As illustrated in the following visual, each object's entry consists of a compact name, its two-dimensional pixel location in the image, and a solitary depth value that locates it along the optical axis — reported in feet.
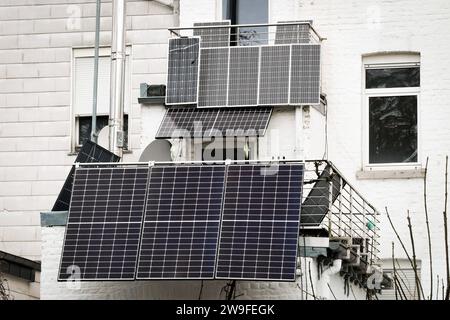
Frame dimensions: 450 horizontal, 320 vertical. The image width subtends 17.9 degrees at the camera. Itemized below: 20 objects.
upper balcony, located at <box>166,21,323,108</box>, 80.84
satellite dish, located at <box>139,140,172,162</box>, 78.95
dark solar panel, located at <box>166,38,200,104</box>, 82.02
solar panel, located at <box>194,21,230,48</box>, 82.64
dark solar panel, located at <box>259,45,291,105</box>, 80.64
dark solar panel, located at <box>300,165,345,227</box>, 66.69
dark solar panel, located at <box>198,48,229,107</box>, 81.87
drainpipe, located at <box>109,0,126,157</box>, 78.64
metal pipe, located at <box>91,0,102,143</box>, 90.43
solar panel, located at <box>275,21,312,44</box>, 82.28
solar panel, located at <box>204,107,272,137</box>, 79.71
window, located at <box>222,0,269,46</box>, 87.86
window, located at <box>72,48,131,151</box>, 93.40
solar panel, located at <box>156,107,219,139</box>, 80.43
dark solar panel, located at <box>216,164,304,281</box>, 62.34
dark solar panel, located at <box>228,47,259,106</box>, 81.51
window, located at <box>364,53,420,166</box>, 84.89
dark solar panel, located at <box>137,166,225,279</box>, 63.36
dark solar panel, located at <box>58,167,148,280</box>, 64.49
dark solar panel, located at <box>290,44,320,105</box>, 80.12
